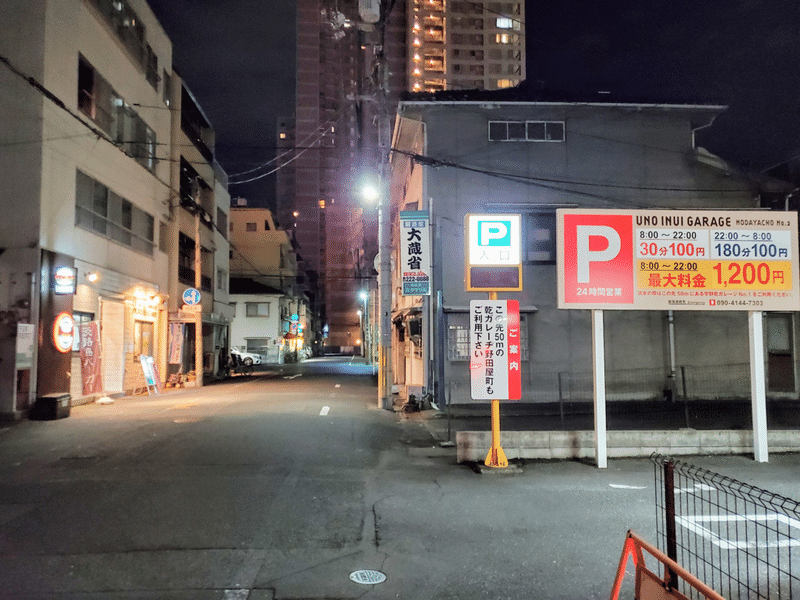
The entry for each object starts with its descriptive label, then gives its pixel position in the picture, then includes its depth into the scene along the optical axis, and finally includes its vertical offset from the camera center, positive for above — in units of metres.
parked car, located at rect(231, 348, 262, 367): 47.83 -2.34
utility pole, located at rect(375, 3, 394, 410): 17.45 +2.49
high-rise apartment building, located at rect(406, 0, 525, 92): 84.12 +41.86
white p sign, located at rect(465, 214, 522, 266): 9.71 +1.49
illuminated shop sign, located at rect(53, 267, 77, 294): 16.30 +1.45
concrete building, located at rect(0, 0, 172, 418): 15.66 +4.42
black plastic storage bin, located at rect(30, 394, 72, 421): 15.20 -2.05
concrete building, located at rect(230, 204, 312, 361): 55.94 +5.40
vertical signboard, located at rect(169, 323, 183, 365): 25.53 -0.60
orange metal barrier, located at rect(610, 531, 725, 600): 3.44 -1.62
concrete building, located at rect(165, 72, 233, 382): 27.56 +5.28
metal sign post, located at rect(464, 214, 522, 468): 9.68 +0.33
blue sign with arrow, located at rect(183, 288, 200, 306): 25.79 +1.55
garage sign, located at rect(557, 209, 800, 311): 9.88 +1.20
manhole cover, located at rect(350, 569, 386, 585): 5.19 -2.27
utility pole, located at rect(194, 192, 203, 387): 26.48 -0.26
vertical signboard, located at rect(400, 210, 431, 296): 16.08 +2.14
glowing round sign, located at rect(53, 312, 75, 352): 16.19 -0.03
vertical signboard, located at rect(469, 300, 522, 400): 9.84 -0.33
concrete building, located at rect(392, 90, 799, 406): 18.05 +4.14
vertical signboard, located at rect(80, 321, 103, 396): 18.16 -0.83
